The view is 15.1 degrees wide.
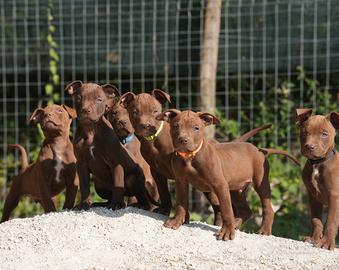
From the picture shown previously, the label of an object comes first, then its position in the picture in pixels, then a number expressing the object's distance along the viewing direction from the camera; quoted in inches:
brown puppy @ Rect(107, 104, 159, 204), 443.1
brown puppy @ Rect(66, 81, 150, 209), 410.8
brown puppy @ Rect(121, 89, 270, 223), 398.6
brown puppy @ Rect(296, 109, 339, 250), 401.4
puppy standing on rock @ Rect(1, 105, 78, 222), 450.4
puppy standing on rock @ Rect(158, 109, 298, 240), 381.8
